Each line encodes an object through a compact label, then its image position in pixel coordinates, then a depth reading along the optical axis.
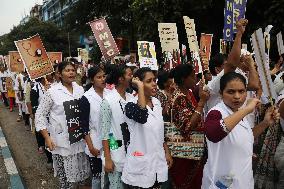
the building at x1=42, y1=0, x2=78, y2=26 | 47.18
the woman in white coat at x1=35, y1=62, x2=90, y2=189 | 2.50
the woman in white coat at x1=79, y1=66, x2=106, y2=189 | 2.37
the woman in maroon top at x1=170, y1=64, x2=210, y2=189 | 1.96
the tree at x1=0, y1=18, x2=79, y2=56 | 26.65
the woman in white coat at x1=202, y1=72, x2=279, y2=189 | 1.43
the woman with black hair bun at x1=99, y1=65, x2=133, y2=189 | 2.06
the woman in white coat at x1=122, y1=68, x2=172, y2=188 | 1.81
